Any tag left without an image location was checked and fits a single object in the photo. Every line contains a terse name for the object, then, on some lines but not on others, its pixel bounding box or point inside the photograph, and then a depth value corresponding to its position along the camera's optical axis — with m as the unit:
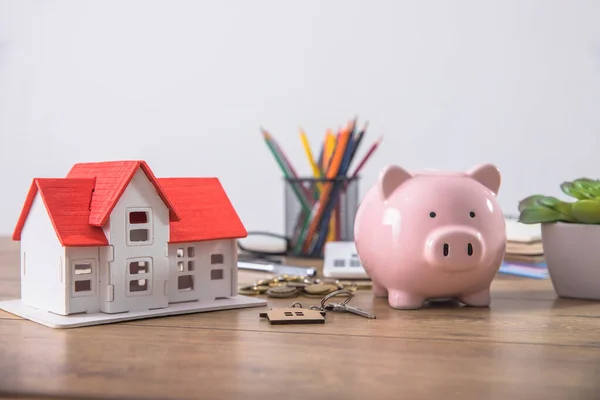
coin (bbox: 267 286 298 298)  0.95
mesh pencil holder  1.39
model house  0.78
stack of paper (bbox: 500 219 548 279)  1.25
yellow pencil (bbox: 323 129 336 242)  1.41
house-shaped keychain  0.78
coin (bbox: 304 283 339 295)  0.96
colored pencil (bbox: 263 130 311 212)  1.41
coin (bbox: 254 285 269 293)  0.99
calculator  1.14
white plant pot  0.95
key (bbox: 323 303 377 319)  0.82
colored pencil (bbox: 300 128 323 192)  1.41
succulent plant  0.94
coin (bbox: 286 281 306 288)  1.01
